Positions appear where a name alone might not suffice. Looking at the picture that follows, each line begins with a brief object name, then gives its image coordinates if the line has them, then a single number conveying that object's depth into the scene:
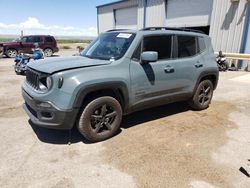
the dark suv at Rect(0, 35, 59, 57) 18.64
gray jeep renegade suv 3.45
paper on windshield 4.27
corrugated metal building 11.90
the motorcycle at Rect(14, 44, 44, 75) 10.54
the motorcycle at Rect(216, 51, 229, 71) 12.11
